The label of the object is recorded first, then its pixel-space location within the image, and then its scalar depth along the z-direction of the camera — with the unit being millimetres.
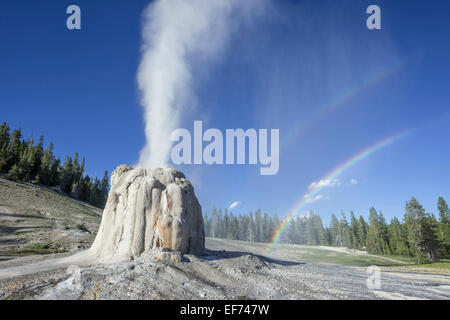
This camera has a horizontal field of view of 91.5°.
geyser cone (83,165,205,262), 16344
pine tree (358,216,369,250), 79856
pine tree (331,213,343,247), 98738
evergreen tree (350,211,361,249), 83250
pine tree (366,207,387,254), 67469
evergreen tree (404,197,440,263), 46406
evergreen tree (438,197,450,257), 55028
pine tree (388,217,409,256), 60125
